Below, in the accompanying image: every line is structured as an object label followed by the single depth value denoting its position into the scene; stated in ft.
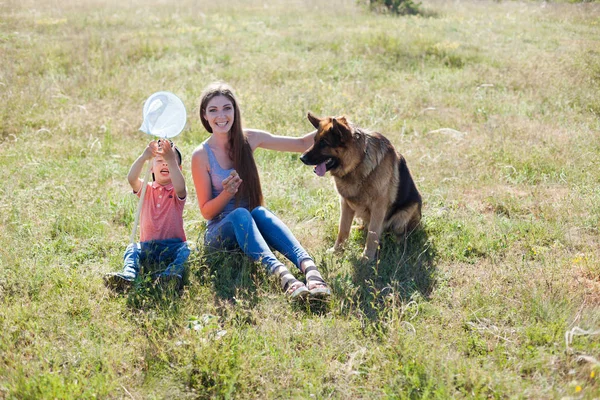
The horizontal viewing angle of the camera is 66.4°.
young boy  12.24
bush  54.85
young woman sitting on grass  12.12
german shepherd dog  13.09
